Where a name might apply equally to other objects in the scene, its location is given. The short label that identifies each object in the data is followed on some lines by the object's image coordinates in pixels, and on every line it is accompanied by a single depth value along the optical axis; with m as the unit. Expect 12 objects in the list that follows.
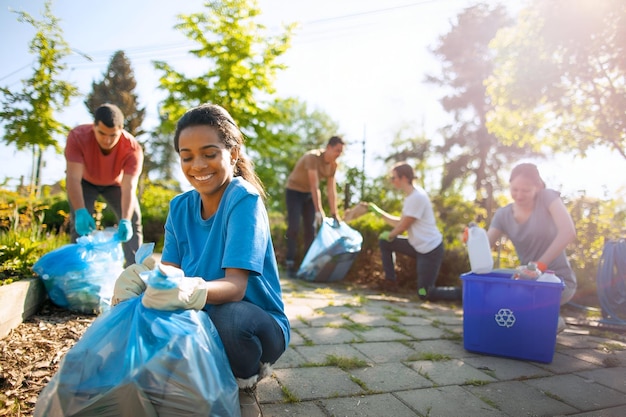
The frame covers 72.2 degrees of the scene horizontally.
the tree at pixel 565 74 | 6.04
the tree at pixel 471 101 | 20.73
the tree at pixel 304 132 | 31.39
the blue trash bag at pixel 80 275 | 2.75
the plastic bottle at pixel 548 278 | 2.51
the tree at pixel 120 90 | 29.50
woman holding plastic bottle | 2.85
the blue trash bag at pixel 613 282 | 3.57
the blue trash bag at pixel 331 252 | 4.84
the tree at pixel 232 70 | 8.41
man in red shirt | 3.25
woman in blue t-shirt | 1.39
